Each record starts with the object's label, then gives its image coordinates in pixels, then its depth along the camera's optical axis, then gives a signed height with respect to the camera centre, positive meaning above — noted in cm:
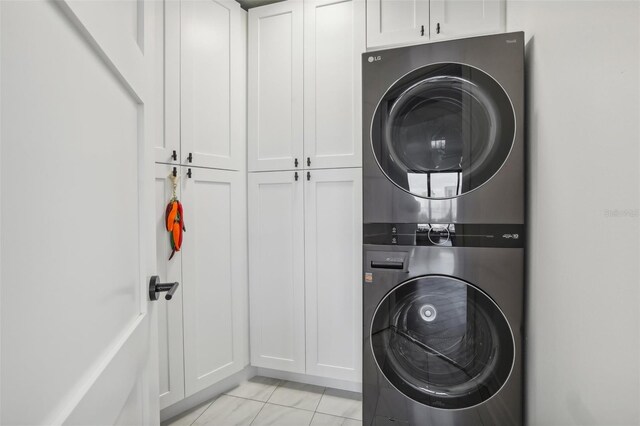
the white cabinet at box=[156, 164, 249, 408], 157 -40
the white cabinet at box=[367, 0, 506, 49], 152 +95
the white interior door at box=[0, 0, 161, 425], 30 +0
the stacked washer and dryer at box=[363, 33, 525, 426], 121 -9
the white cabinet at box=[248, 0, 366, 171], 180 +75
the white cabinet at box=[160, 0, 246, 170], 159 +70
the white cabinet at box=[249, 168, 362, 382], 181 -35
